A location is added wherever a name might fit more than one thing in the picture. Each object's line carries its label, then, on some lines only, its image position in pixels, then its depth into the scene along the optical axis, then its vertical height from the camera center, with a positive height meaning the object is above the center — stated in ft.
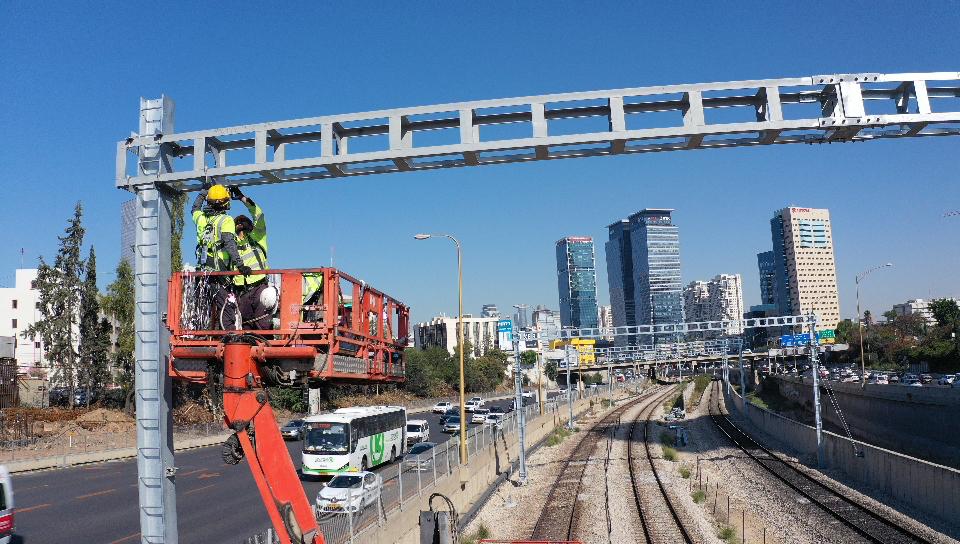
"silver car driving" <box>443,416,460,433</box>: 169.48 -18.61
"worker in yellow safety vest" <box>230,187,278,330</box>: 27.32 +3.02
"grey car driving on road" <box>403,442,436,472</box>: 59.11 -9.75
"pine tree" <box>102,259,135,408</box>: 176.04 +12.44
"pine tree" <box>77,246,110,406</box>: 184.14 +6.19
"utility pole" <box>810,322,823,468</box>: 108.06 -7.95
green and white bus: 97.25 -12.58
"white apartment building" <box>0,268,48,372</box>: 272.72 +21.87
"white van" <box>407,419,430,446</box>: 143.84 -16.87
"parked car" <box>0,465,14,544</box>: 51.49 -10.36
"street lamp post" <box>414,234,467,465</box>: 79.46 +3.76
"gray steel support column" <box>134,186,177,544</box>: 25.73 -0.80
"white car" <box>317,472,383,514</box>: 66.95 -13.72
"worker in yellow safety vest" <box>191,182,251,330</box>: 26.50 +4.35
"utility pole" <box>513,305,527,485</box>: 98.15 -8.18
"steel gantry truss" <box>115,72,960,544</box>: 26.00 +8.02
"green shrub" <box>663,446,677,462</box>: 126.62 -21.04
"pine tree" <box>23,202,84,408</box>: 182.91 +15.93
